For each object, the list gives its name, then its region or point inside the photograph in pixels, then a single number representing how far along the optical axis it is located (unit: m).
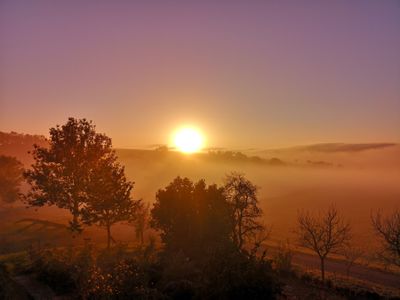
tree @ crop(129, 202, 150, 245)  50.09
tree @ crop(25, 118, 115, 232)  43.41
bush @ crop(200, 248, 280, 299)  15.32
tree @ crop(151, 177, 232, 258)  33.53
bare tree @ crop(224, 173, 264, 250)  37.50
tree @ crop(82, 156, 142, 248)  38.69
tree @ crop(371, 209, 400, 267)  27.16
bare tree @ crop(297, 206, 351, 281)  31.44
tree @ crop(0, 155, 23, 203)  74.81
